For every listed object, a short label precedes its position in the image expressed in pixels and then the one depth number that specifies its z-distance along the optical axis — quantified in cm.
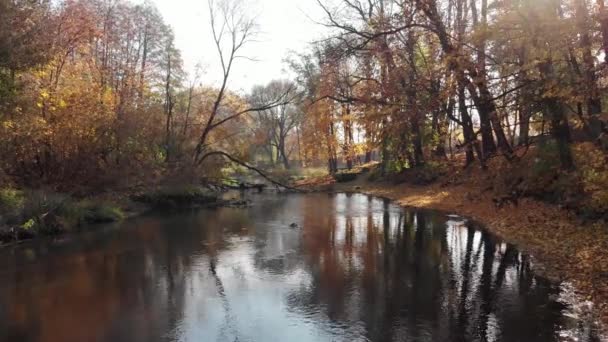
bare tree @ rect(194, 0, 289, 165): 3176
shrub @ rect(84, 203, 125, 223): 1992
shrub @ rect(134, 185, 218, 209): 2523
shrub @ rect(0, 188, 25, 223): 1636
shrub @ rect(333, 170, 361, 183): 3956
